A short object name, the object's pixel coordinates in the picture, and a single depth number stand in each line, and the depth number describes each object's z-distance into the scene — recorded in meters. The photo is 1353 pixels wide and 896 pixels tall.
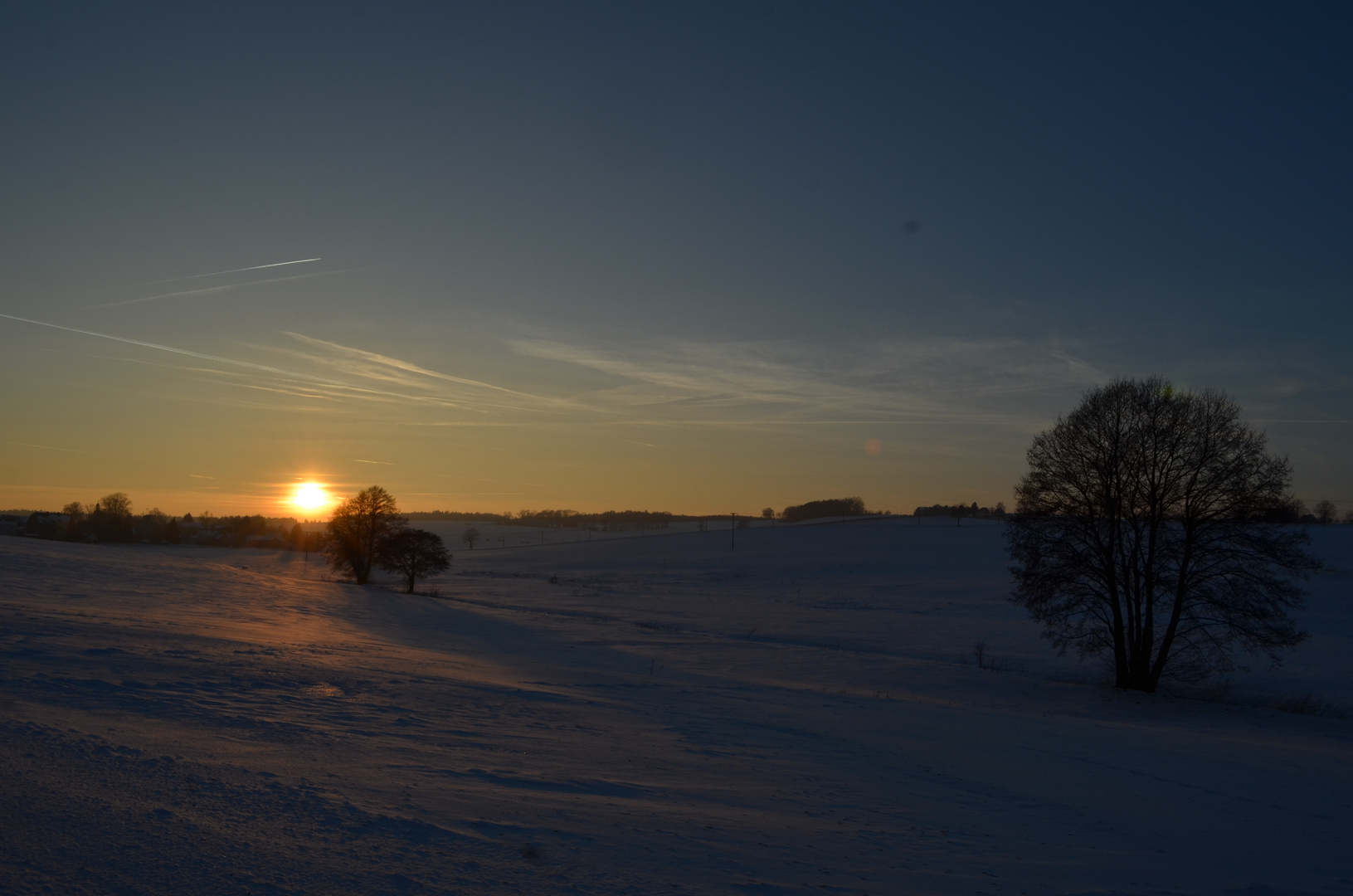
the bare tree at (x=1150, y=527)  22.16
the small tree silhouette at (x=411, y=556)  54.25
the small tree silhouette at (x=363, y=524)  55.09
